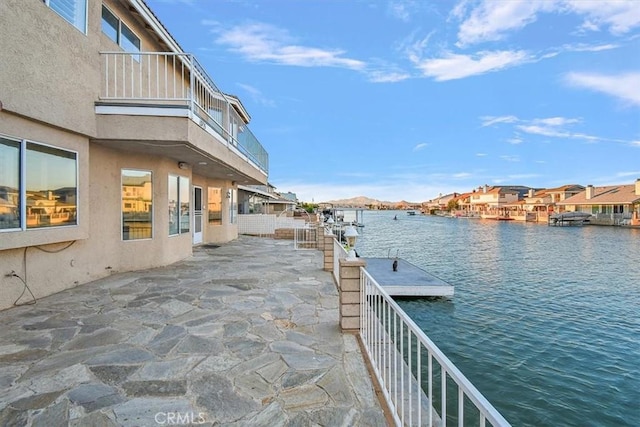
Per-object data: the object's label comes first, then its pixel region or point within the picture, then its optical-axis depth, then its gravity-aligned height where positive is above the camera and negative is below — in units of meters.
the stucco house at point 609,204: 49.37 +1.36
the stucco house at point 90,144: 4.86 +1.39
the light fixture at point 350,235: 5.13 -0.41
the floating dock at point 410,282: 10.92 -2.61
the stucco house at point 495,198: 86.81 +3.72
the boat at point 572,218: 54.72 -1.18
